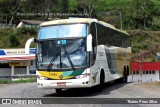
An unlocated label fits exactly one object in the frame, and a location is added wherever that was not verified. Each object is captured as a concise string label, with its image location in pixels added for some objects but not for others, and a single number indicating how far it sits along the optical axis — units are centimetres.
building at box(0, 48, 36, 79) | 4506
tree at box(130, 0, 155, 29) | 8144
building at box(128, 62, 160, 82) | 5128
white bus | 1576
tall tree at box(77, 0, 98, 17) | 8743
